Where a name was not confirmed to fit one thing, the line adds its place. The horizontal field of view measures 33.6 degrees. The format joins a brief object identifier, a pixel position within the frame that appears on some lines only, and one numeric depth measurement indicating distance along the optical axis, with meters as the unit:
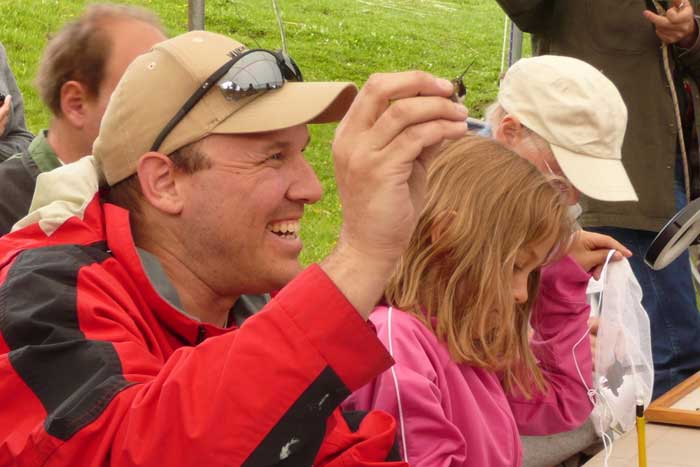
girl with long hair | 2.38
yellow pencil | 2.24
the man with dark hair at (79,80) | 3.53
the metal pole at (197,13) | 5.11
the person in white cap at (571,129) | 3.45
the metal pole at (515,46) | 5.92
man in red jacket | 1.44
